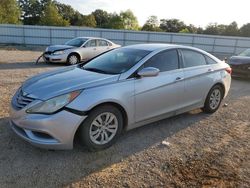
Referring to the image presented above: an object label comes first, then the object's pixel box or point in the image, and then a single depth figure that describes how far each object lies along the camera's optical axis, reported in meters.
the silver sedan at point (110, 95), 2.45
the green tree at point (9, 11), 31.86
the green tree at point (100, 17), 68.29
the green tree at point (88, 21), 52.63
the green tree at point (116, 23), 55.36
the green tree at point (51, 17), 38.76
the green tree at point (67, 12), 65.90
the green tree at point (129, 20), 58.27
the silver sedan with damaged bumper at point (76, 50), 8.89
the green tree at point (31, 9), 57.76
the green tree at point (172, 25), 60.12
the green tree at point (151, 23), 54.57
